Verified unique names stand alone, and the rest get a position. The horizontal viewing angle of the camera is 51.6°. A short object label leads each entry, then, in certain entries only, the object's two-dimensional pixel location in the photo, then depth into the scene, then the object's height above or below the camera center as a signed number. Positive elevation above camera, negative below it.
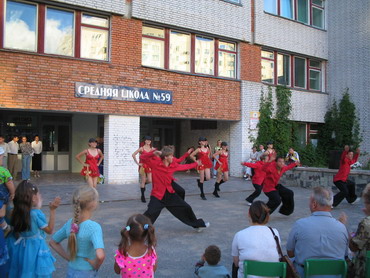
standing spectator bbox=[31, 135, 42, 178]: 16.78 -0.89
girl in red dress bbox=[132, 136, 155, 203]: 11.12 -0.94
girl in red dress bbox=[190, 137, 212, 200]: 12.02 -0.77
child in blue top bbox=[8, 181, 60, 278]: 3.57 -0.94
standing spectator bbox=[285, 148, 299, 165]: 17.23 -0.79
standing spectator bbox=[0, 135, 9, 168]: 14.14 -0.47
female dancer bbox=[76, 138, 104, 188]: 10.59 -0.71
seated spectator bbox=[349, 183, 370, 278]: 3.54 -1.01
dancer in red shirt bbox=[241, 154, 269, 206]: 10.62 -1.18
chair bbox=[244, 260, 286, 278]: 3.23 -1.10
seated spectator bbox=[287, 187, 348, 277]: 3.59 -0.92
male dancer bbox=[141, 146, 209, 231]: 7.14 -0.99
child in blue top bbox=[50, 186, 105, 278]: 3.26 -0.87
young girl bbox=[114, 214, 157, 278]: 3.20 -0.94
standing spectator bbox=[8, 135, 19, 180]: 14.78 -0.78
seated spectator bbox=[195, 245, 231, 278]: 3.86 -1.32
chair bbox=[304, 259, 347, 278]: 3.36 -1.11
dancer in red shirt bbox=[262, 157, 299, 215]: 9.09 -1.21
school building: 13.05 +2.84
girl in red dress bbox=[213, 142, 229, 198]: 12.47 -0.85
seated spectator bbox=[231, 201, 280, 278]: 3.51 -0.96
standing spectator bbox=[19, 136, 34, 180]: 14.92 -0.74
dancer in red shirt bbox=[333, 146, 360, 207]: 10.61 -1.01
